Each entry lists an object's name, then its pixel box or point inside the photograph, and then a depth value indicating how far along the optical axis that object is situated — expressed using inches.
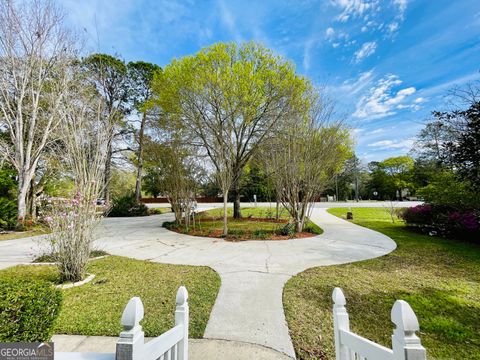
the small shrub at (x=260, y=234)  315.5
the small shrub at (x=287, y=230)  332.5
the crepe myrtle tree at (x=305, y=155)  321.4
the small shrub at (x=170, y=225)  414.0
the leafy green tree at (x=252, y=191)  993.0
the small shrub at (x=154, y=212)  722.2
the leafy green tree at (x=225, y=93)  339.9
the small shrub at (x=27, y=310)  59.5
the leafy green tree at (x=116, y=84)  555.8
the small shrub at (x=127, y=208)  658.6
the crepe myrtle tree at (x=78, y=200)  151.2
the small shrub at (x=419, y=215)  367.2
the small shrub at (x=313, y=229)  349.7
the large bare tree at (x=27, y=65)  383.9
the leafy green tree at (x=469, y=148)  173.5
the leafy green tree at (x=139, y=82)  690.2
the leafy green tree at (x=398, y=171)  1472.7
